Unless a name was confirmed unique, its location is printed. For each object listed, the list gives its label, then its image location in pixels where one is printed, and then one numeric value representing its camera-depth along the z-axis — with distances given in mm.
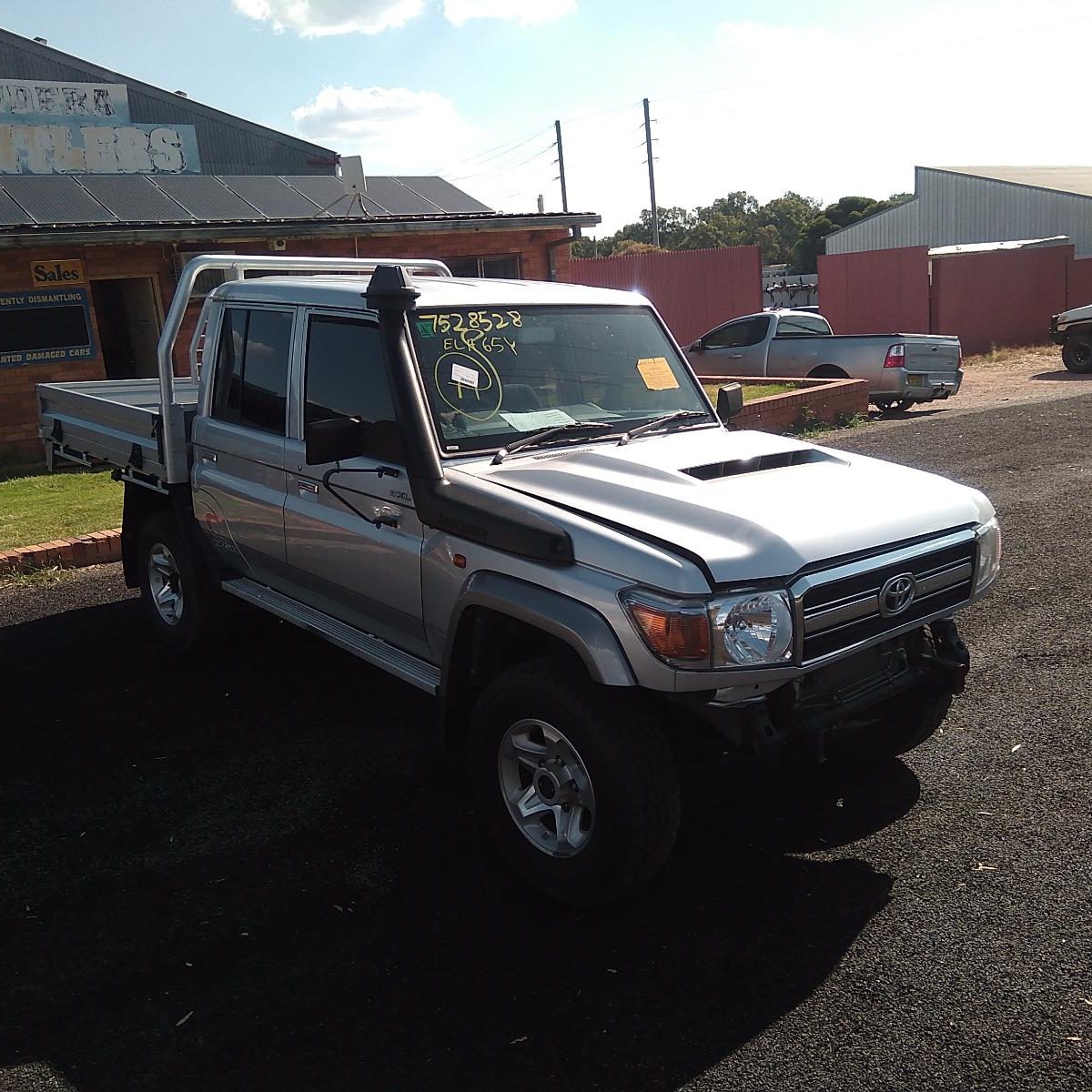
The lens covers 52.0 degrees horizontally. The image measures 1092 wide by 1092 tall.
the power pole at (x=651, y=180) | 52594
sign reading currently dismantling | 14195
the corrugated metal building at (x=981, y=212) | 42625
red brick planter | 13336
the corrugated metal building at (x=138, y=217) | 14383
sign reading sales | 14344
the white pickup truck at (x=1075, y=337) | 20094
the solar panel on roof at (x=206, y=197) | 17358
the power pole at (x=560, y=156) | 60312
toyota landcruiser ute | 3480
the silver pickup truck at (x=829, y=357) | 15367
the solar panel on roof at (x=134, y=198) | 16422
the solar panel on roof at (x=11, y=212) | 14602
